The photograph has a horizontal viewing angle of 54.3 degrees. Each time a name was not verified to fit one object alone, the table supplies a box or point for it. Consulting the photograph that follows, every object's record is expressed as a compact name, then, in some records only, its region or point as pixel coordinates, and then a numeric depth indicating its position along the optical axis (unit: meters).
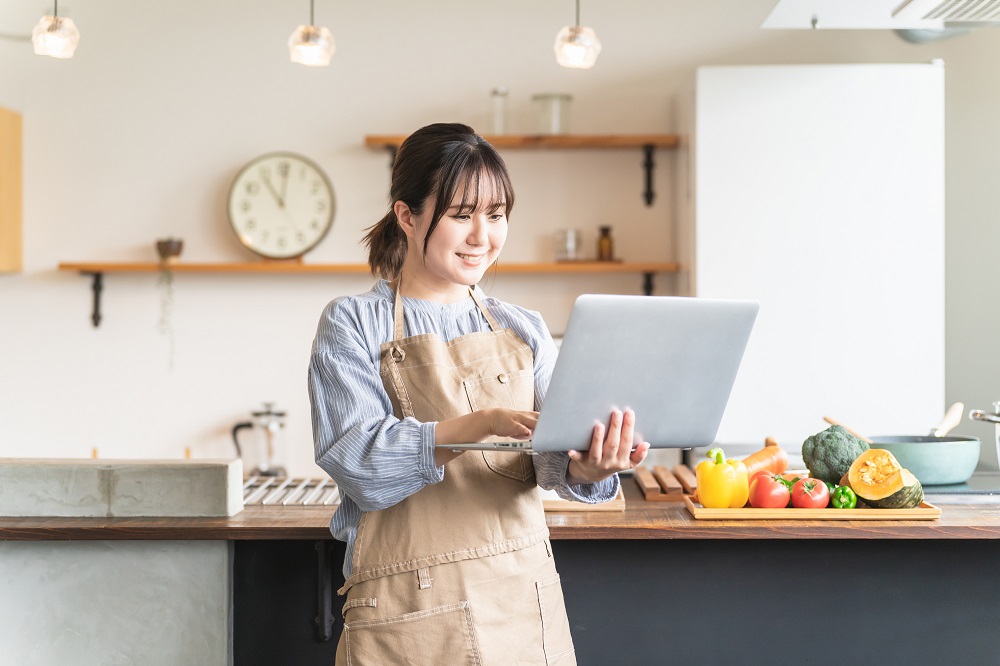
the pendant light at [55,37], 2.92
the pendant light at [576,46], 3.05
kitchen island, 1.96
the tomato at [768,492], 1.89
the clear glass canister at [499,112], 3.68
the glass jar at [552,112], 3.65
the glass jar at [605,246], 3.70
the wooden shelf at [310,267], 3.62
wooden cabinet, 3.73
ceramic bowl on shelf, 3.73
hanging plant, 3.85
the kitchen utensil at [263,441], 3.73
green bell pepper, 1.90
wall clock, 3.75
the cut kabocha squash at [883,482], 1.88
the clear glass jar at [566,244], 3.71
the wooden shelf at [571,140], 3.61
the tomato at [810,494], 1.90
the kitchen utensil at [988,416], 2.29
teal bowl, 2.19
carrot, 2.09
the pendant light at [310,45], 3.02
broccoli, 2.00
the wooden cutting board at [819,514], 1.87
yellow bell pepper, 1.89
